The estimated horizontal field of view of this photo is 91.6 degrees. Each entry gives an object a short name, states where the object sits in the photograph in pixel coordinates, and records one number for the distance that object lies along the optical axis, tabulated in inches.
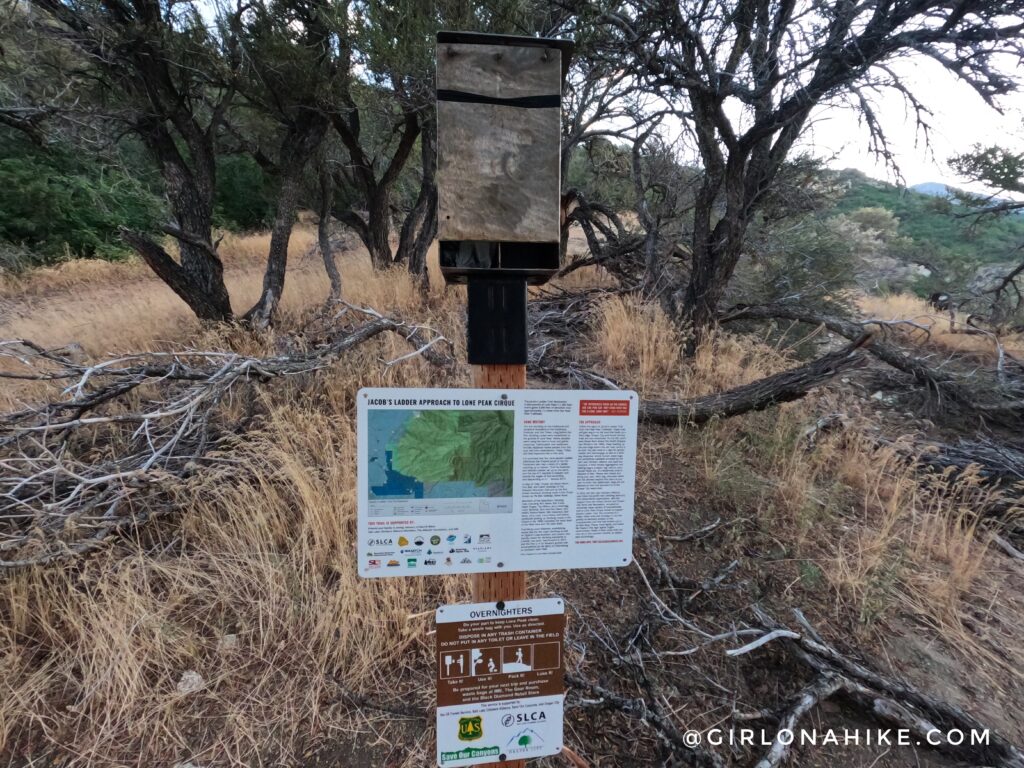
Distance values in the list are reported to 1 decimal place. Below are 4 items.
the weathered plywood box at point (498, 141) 48.2
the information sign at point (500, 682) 54.1
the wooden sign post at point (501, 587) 56.2
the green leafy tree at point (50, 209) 474.3
